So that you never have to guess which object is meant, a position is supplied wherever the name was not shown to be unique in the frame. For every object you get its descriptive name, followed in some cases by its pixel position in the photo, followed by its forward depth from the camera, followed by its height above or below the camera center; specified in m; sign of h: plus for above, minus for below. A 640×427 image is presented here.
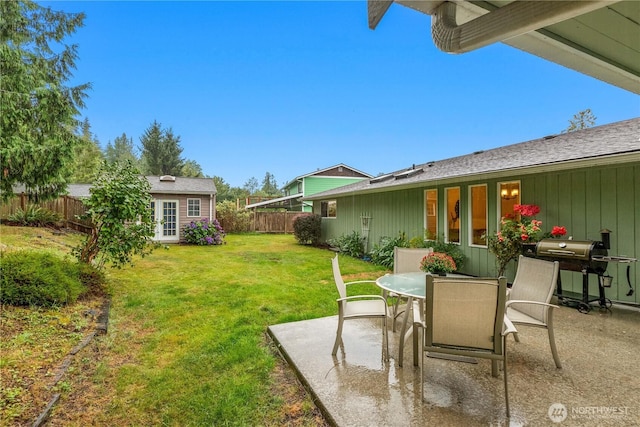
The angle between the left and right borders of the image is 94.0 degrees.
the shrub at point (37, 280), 3.91 -0.88
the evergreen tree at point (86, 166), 22.12 +3.81
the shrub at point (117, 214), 4.93 +0.04
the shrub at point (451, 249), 7.04 -0.83
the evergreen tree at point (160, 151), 29.16 +6.47
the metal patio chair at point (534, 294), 2.75 -0.81
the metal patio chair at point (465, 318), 2.16 -0.77
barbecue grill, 4.26 -0.65
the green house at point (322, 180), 20.84 +2.60
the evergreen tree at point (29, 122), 5.44 +1.88
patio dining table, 2.78 -0.75
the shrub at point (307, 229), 13.41 -0.60
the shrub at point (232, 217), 17.70 -0.06
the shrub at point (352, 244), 10.61 -1.06
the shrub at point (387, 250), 8.35 -1.02
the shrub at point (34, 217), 10.98 +0.00
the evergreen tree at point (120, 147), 47.20 +11.39
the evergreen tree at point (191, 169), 31.12 +5.30
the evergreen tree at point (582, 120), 19.75 +6.36
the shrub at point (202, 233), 13.20 -0.76
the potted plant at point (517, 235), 5.12 -0.36
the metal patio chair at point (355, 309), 2.94 -1.00
